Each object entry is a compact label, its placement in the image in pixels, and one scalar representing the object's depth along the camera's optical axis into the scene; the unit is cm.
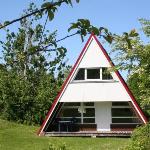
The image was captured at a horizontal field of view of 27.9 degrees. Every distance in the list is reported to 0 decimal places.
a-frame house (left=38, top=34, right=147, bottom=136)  1733
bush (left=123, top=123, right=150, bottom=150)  763
